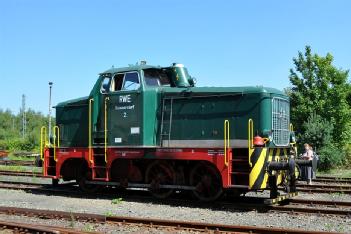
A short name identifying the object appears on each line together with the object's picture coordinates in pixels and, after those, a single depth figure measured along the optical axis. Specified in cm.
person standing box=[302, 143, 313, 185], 1253
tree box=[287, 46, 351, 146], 2836
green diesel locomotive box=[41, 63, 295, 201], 1080
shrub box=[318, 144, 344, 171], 2217
